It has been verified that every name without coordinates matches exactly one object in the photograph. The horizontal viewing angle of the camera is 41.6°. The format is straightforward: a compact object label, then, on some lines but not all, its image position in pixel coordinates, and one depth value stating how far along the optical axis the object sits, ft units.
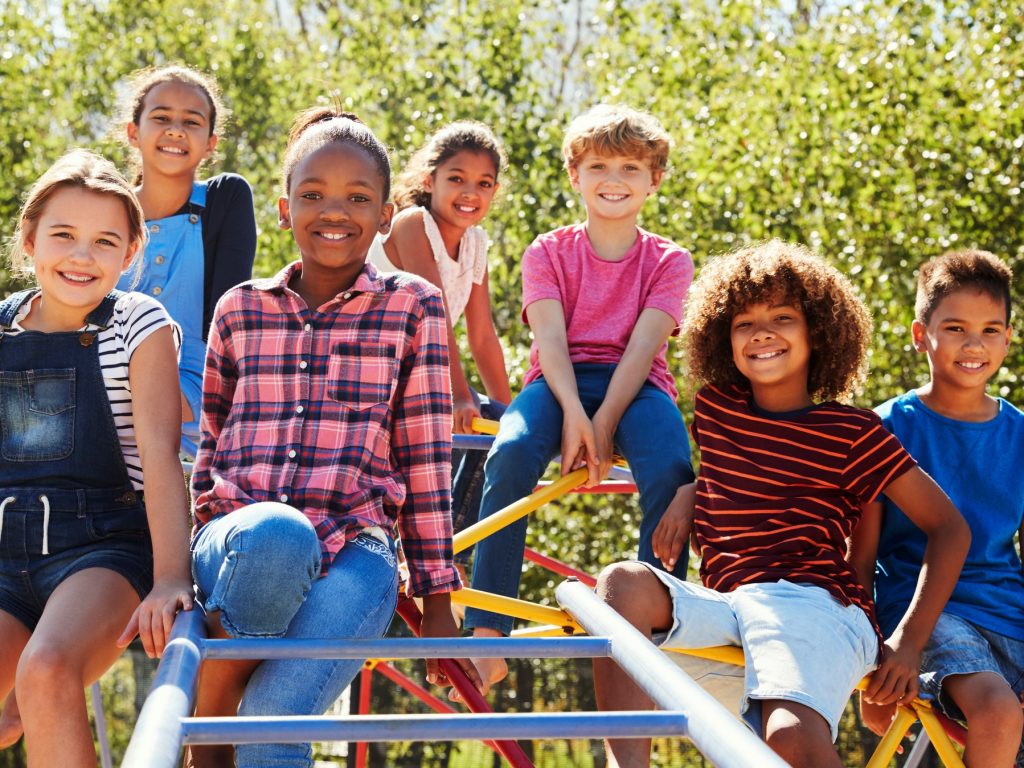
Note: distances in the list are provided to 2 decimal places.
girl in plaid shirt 6.31
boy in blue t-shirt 7.89
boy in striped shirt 7.09
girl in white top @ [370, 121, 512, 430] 11.37
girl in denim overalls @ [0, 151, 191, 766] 6.61
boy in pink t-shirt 9.05
